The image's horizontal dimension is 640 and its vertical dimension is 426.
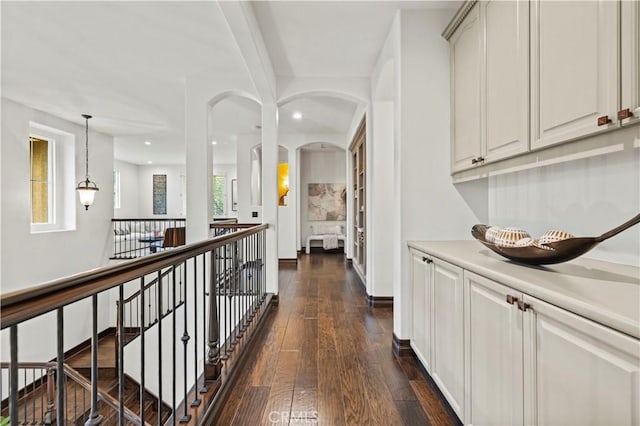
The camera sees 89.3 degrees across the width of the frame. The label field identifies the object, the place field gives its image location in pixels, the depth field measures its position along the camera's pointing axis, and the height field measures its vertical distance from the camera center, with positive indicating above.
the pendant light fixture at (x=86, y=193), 5.47 +0.33
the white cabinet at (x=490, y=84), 1.58 +0.74
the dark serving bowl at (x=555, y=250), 1.10 -0.15
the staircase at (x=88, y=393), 4.59 -2.90
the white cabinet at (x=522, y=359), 0.79 -0.48
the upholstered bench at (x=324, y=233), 8.61 -0.57
